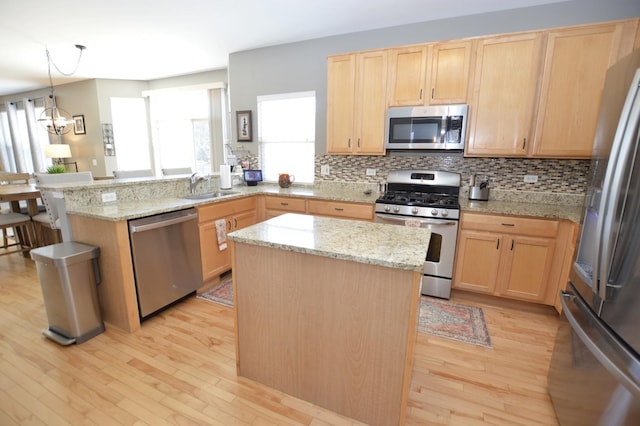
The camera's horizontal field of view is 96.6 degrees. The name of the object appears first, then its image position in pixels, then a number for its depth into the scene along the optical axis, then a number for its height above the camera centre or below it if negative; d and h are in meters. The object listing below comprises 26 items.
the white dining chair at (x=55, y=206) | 2.26 -0.47
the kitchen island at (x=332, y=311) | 1.30 -0.75
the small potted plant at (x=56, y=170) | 5.26 -0.27
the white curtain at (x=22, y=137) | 6.85 +0.43
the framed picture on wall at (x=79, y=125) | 5.93 +0.63
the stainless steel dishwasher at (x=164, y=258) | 2.19 -0.83
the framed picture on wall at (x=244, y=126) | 4.15 +0.47
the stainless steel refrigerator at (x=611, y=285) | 1.04 -0.49
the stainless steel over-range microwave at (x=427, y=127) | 2.71 +0.34
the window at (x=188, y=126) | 4.90 +0.58
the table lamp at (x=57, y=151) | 5.80 +0.09
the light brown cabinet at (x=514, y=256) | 2.37 -0.80
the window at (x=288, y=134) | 3.79 +0.35
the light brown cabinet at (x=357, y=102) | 3.01 +0.63
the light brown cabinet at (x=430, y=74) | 2.68 +0.85
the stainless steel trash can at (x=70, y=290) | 2.00 -0.96
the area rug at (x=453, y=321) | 2.23 -1.34
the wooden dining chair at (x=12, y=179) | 4.45 -0.38
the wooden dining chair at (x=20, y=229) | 3.43 -0.98
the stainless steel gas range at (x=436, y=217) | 2.66 -0.53
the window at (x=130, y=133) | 5.72 +0.46
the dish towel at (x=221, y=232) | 2.92 -0.76
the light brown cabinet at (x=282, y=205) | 3.32 -0.54
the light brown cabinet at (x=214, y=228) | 2.76 -0.72
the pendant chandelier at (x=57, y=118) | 4.52 +0.72
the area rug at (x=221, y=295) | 2.69 -1.32
